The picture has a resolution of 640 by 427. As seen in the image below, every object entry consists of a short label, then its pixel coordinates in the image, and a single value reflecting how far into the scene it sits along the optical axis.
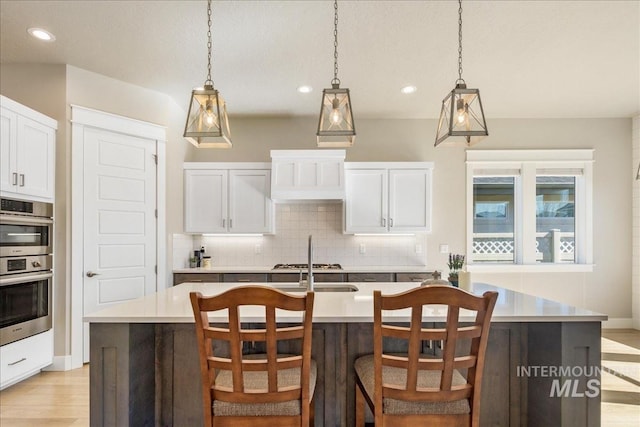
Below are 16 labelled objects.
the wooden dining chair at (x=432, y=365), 1.31
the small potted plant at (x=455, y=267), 2.29
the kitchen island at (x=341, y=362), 1.64
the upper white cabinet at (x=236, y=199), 4.39
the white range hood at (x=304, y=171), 4.21
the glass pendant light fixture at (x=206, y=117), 2.00
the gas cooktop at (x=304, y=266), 4.26
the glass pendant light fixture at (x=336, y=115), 1.97
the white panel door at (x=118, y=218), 3.43
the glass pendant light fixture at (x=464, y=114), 1.94
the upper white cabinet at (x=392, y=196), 4.35
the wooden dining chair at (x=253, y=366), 1.30
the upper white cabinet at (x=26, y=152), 2.71
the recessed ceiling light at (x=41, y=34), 2.77
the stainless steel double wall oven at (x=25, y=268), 2.71
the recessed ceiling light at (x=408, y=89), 3.78
